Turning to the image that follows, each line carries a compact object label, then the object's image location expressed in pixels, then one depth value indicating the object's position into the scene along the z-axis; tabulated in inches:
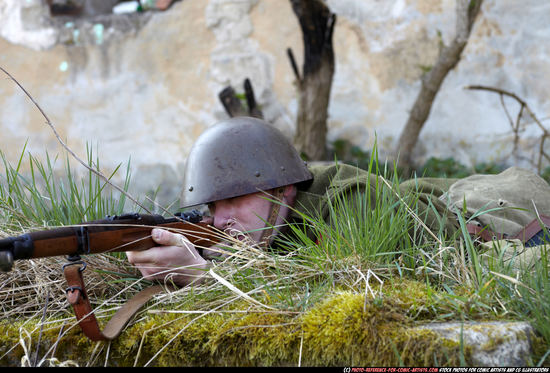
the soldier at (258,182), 206.8
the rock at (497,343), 112.3
